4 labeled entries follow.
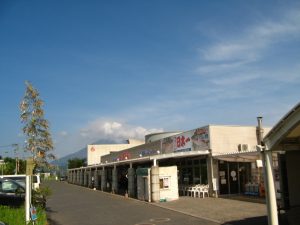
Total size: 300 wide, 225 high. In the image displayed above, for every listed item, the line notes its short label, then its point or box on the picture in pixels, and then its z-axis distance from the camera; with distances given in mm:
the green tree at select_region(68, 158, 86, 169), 76989
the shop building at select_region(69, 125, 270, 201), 19358
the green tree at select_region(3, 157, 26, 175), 53046
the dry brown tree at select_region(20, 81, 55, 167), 13355
